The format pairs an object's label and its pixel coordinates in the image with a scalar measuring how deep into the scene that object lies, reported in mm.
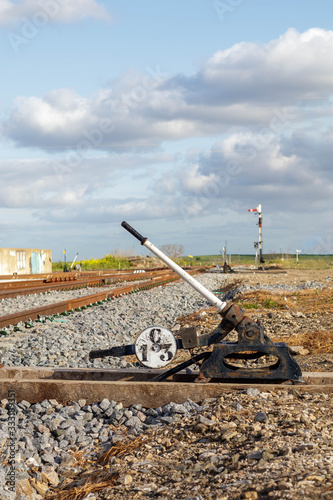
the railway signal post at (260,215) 39781
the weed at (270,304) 12078
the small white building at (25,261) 32750
